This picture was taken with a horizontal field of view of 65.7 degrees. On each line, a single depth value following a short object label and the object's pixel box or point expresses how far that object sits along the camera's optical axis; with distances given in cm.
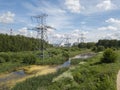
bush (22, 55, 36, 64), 2231
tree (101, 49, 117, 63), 1417
